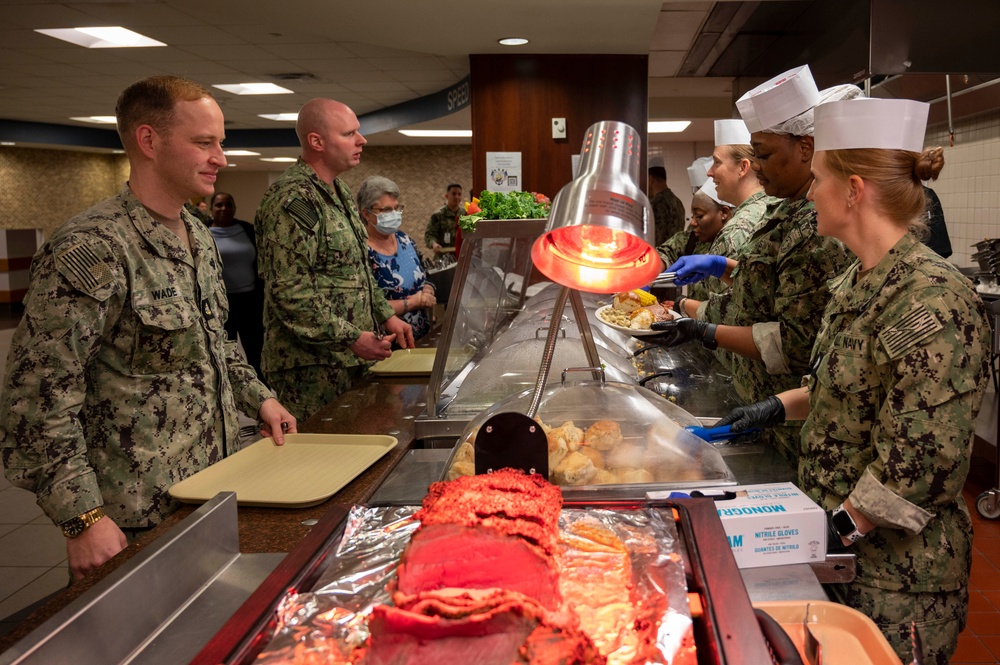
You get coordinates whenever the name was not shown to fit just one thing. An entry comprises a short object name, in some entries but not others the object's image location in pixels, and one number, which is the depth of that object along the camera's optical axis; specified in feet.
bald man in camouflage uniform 9.85
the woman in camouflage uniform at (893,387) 5.09
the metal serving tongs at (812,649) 3.21
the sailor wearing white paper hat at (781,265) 7.58
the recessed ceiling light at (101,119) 40.75
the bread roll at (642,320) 9.59
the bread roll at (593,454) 5.21
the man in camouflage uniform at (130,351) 5.59
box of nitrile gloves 4.41
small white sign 20.85
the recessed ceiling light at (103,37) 22.30
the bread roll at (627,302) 10.80
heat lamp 3.33
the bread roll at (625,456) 5.17
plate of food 9.70
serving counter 2.82
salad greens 8.59
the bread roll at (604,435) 5.23
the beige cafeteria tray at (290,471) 5.71
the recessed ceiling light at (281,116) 40.50
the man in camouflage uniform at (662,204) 27.12
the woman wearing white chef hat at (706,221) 13.98
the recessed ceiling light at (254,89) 31.37
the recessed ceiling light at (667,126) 41.86
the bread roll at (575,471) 5.00
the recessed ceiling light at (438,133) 43.80
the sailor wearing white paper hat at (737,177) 11.48
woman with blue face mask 14.66
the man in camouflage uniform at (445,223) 34.53
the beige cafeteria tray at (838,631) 3.79
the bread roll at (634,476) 5.05
